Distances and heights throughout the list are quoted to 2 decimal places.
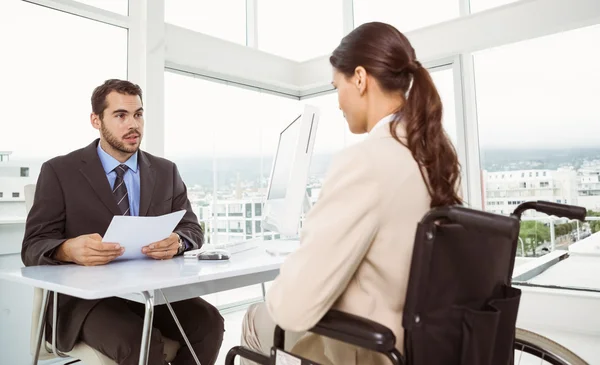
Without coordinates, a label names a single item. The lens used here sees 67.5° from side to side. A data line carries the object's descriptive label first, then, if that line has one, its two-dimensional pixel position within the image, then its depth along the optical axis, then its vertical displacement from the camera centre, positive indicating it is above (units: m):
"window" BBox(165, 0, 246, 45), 3.62 +1.65
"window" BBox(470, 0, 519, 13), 3.32 +1.50
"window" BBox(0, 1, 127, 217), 2.50 +0.75
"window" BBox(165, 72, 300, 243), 3.52 +0.59
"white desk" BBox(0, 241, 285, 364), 1.08 -0.18
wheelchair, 0.75 -0.19
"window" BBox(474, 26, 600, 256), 3.04 +0.64
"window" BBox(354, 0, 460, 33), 3.64 +1.64
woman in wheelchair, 0.80 +0.01
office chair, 1.34 -0.44
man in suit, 1.38 -0.03
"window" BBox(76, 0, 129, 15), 2.99 +1.41
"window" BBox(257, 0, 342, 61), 4.46 +1.81
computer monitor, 1.50 +0.11
